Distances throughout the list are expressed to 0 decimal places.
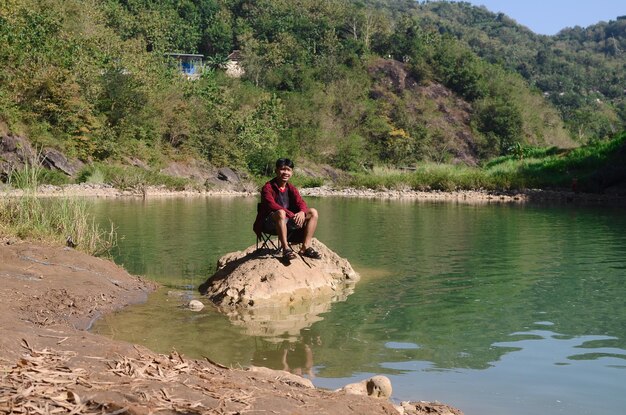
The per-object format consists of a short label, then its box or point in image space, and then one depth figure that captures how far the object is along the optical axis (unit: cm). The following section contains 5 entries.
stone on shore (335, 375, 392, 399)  565
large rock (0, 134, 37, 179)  3444
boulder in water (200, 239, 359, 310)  952
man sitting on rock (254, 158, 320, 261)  966
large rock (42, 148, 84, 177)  3641
